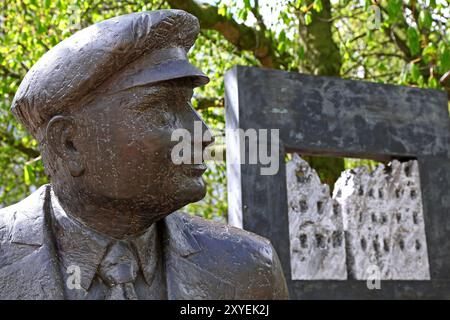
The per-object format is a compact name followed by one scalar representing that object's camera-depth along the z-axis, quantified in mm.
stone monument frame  3372
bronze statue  1753
